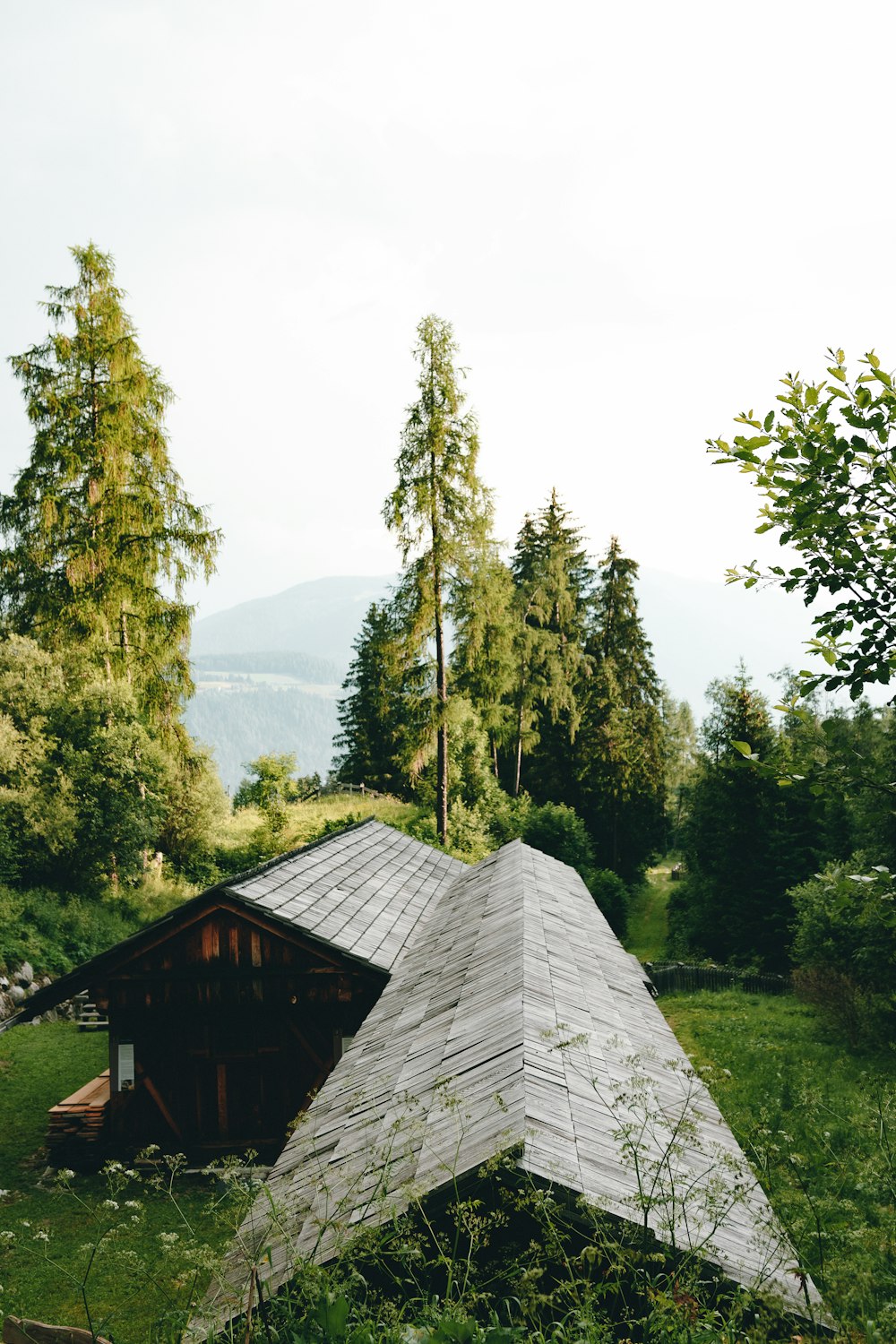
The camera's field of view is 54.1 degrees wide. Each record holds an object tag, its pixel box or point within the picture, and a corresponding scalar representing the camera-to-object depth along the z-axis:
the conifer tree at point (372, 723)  43.41
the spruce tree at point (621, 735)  37.72
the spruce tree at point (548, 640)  36.34
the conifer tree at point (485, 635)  26.97
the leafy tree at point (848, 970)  16.53
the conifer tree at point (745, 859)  27.98
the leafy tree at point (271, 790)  25.39
